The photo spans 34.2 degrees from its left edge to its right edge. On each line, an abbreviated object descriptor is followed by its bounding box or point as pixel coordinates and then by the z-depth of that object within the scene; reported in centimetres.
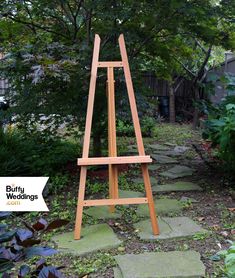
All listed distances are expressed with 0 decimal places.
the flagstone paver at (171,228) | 283
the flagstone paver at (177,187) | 399
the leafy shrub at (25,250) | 129
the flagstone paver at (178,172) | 452
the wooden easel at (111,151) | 283
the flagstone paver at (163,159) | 527
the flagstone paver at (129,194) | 375
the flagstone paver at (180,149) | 605
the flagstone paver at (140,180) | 431
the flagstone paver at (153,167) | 484
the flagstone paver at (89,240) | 262
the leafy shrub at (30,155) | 407
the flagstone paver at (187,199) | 363
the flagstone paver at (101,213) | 325
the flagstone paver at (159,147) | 621
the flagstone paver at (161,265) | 224
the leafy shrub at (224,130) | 369
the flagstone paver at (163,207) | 335
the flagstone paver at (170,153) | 574
